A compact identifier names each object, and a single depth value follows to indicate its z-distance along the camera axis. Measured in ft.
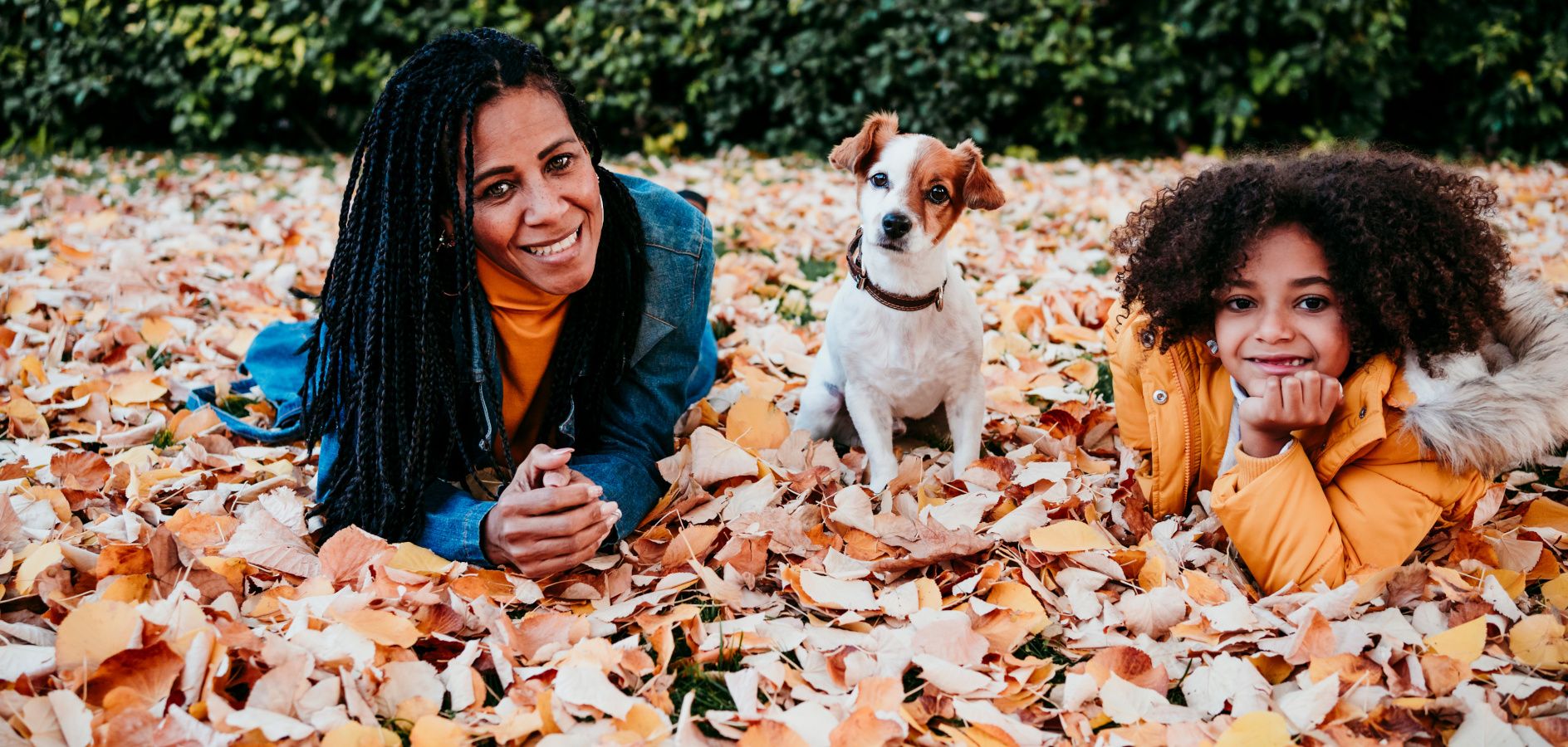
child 7.01
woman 7.23
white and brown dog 9.14
